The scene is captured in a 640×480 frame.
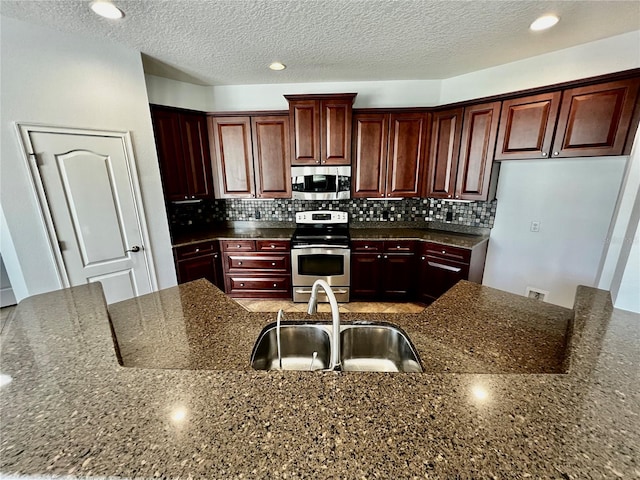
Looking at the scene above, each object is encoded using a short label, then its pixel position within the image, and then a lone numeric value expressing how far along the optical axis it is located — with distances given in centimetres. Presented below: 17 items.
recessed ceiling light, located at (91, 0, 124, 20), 161
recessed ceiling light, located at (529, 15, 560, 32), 181
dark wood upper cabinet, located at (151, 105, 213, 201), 276
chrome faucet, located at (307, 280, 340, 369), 91
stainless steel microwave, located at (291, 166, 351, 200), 306
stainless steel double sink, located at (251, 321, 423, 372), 116
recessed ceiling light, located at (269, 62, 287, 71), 259
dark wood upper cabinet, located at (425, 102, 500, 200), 262
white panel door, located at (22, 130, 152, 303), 201
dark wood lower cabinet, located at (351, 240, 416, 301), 306
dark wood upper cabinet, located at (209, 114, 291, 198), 310
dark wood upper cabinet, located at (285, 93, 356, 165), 287
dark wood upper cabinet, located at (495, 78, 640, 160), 195
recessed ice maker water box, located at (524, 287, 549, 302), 268
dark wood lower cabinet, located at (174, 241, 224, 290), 287
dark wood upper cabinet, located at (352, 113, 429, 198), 297
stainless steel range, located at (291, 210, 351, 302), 301
